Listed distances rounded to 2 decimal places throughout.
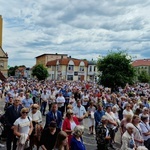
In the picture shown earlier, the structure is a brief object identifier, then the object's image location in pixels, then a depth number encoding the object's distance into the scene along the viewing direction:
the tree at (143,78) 50.87
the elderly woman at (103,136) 4.48
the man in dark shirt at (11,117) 4.43
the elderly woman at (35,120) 4.12
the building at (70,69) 55.86
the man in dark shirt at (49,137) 3.49
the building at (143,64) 84.39
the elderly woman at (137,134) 4.25
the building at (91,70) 57.04
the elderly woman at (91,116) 7.24
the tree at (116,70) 17.39
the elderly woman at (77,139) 3.33
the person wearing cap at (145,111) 5.37
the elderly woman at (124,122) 4.67
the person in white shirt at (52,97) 9.73
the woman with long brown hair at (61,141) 2.99
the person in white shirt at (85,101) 10.05
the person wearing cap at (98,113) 5.93
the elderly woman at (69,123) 4.27
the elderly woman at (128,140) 3.74
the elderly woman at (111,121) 5.54
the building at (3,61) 43.65
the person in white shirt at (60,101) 8.92
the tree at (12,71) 85.67
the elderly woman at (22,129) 4.00
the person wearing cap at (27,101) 7.49
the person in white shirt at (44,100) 9.74
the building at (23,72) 73.62
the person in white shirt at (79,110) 6.57
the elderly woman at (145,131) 4.66
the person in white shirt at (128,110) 6.23
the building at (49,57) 70.52
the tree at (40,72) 45.51
